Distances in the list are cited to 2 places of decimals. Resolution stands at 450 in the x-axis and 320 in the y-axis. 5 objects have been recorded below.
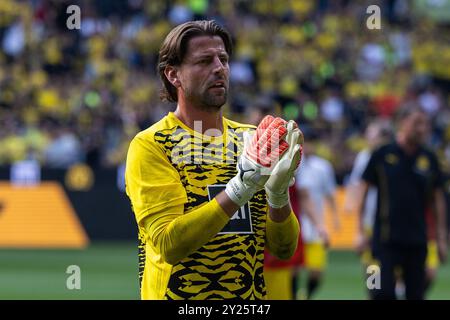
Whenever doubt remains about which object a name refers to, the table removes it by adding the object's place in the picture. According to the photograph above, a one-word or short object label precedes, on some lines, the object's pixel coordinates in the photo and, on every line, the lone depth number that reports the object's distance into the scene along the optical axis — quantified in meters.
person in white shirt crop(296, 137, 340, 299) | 13.38
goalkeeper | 4.88
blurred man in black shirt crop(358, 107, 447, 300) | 10.52
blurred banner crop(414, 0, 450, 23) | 29.67
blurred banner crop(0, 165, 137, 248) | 21.75
